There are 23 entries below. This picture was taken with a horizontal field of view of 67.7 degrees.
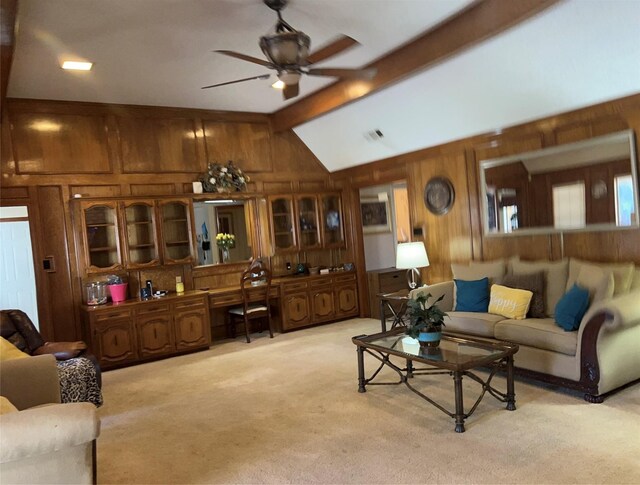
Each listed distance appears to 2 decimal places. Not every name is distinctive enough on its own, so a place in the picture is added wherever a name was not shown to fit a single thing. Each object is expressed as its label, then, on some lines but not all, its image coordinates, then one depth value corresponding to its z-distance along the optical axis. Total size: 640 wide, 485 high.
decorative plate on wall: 5.78
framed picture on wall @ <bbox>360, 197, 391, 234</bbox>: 7.89
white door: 5.12
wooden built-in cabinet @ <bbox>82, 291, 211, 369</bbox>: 5.17
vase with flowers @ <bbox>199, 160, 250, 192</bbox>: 6.30
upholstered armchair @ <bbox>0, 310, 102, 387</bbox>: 3.97
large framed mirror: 4.12
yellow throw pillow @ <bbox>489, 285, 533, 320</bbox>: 4.26
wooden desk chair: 6.10
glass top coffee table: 3.11
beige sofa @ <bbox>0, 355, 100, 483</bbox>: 1.89
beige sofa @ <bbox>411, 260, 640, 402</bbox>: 3.35
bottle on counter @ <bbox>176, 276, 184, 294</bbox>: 5.95
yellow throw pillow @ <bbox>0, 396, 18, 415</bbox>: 2.15
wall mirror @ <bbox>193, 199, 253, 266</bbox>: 6.32
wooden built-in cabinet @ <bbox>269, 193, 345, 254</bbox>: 6.84
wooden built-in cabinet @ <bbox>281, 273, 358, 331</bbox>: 6.54
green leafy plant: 3.61
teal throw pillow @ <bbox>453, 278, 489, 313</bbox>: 4.66
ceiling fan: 3.29
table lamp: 5.57
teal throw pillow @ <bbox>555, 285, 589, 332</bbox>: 3.66
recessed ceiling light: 4.31
